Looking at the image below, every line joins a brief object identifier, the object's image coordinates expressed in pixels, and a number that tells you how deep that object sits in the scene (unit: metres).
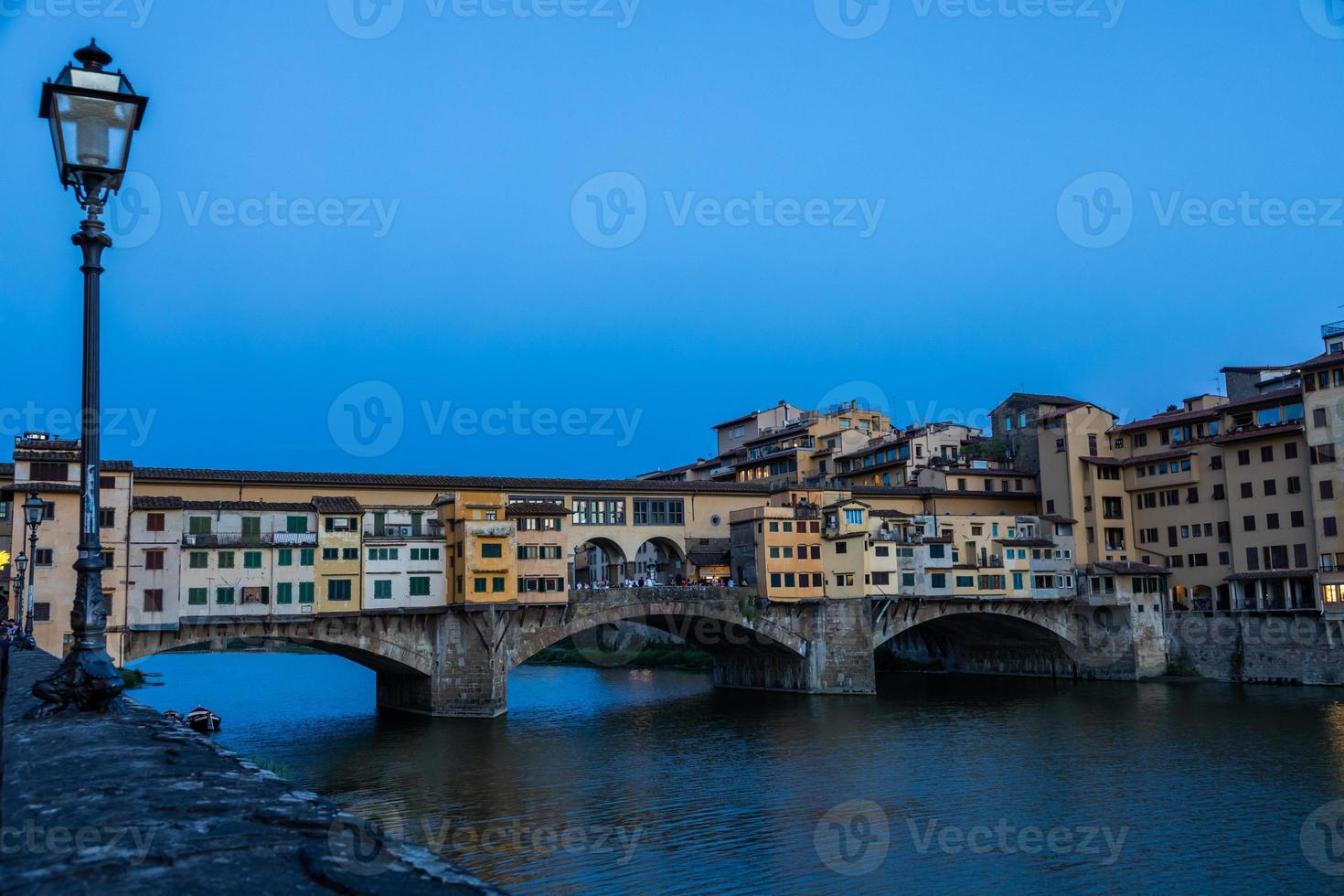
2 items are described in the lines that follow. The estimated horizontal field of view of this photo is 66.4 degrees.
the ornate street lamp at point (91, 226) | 9.59
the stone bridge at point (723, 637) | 52.84
